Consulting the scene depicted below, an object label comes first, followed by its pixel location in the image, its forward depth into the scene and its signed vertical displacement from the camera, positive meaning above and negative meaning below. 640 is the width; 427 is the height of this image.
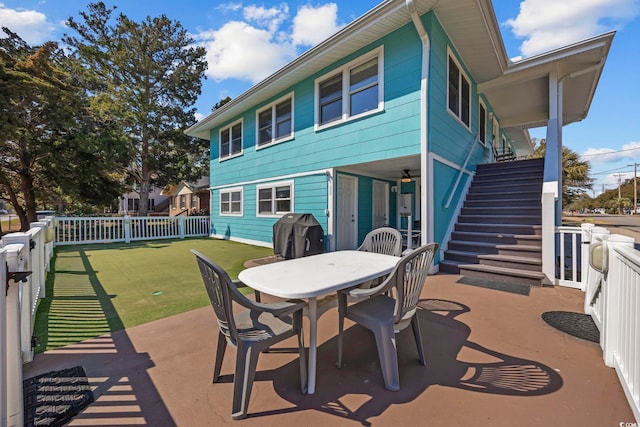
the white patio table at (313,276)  1.88 -0.52
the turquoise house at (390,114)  5.06 +2.45
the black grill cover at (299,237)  5.61 -0.51
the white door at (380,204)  8.11 +0.29
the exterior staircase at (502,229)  4.70 -0.32
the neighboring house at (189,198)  19.41 +1.20
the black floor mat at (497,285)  4.08 -1.16
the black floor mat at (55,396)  1.64 -1.26
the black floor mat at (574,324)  2.68 -1.21
